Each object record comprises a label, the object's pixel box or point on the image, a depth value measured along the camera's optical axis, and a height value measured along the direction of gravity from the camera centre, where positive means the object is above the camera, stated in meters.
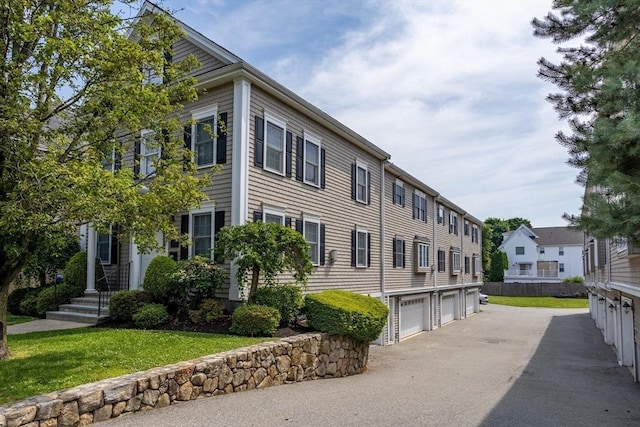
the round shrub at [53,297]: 13.66 -1.27
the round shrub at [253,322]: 10.52 -1.48
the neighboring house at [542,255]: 62.94 +0.17
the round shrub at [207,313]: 11.28 -1.39
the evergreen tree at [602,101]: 3.92 +1.49
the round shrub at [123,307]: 11.79 -1.30
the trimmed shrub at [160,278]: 11.88 -0.59
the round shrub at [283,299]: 11.46 -1.08
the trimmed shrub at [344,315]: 11.76 -1.53
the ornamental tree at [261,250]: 10.91 +0.11
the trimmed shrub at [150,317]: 11.13 -1.46
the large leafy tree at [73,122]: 6.62 +2.06
